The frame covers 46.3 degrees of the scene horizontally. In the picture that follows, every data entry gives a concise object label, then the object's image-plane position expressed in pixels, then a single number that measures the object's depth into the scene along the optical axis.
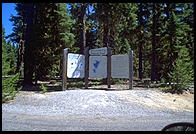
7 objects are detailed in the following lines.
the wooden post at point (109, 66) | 14.23
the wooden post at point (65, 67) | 12.88
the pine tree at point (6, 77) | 9.31
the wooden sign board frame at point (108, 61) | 13.62
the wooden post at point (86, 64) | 14.14
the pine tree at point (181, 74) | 13.93
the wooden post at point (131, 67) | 13.58
